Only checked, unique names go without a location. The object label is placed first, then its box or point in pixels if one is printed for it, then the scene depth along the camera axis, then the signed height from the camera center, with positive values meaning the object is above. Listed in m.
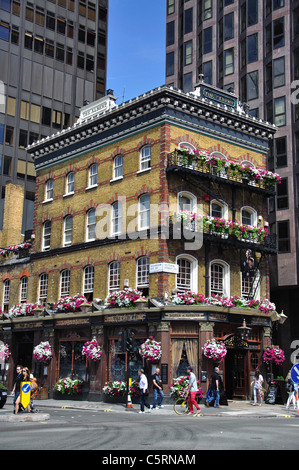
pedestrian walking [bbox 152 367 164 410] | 24.62 -1.23
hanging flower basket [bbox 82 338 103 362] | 30.45 +0.42
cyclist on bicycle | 21.91 -1.10
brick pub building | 29.28 +6.27
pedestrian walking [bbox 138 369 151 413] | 23.35 -1.17
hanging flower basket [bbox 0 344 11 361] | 36.97 +0.33
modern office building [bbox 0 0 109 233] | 61.44 +30.49
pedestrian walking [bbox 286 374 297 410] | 25.36 -1.33
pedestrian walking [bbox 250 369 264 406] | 28.16 -1.23
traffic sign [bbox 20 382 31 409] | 20.88 -1.24
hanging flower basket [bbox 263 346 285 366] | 30.53 +0.23
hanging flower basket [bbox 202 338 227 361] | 27.16 +0.44
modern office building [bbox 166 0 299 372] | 46.09 +25.58
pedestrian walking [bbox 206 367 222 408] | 25.34 -1.22
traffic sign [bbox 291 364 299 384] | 21.58 -0.46
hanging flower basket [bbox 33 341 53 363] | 33.44 +0.32
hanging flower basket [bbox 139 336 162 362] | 27.33 +0.41
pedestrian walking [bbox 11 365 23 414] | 22.23 -0.95
